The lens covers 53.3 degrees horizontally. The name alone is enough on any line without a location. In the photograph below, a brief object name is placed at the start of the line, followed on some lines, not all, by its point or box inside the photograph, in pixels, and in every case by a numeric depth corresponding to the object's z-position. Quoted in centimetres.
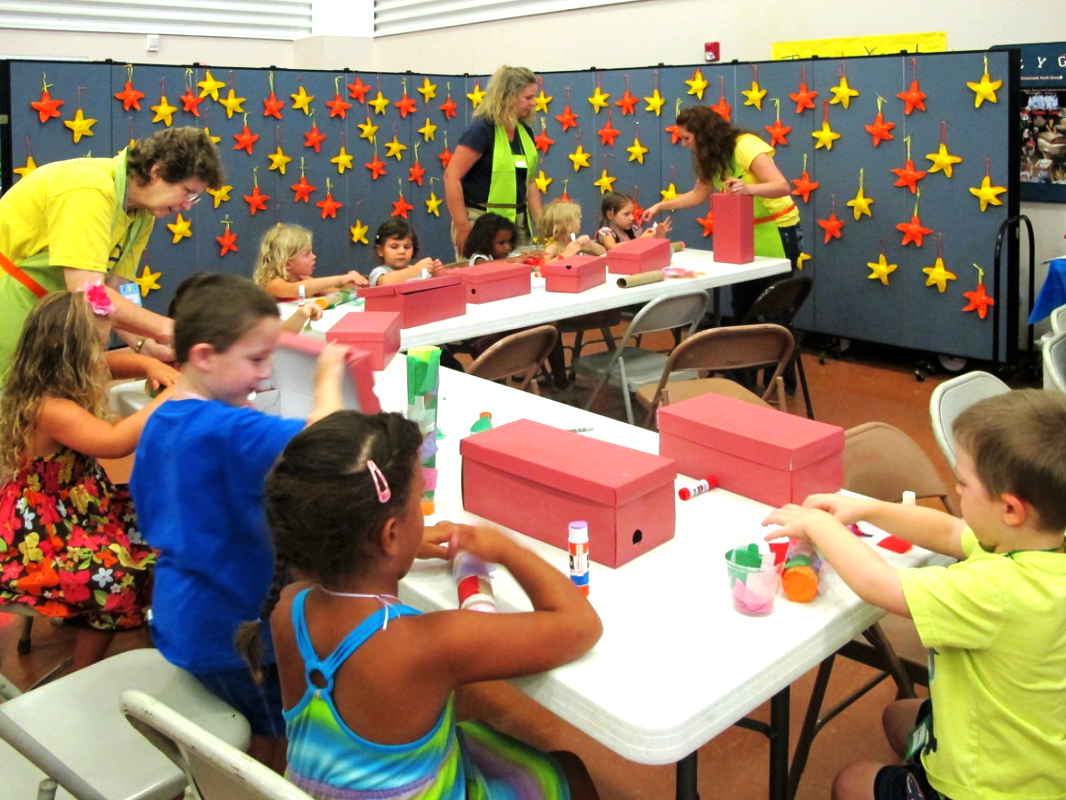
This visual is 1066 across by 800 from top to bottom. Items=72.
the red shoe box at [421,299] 350
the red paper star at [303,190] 661
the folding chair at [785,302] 441
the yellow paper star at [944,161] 523
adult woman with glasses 281
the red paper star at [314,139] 661
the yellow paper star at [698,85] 616
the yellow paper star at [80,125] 575
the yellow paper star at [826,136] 566
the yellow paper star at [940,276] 538
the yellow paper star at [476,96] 721
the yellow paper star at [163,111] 600
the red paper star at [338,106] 666
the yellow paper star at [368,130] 683
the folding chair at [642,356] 388
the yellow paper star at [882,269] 561
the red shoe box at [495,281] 393
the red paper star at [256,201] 641
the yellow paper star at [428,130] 711
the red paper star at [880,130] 543
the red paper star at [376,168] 689
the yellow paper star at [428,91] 705
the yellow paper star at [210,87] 613
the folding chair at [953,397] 219
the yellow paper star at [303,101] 652
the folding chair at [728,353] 354
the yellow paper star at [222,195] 627
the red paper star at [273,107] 640
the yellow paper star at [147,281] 604
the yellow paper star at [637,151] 661
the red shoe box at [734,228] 470
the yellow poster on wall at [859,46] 550
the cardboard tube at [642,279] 423
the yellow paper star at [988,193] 509
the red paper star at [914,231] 543
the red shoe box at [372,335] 302
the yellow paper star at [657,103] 639
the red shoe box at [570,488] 172
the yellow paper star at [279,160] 648
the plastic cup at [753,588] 154
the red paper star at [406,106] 696
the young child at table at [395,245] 461
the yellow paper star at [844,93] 553
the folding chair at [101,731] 159
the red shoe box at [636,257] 439
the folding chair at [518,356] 340
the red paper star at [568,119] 691
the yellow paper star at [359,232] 689
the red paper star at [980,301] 523
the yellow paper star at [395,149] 696
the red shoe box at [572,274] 412
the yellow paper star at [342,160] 675
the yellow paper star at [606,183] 686
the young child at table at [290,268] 421
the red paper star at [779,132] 586
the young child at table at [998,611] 142
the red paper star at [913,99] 526
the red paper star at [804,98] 569
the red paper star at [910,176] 538
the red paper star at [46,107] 562
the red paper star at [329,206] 673
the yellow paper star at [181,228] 611
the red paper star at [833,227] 577
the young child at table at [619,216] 522
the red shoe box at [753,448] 191
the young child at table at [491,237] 471
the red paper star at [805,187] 582
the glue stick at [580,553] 160
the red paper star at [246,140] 632
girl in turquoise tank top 135
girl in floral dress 235
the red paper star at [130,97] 589
